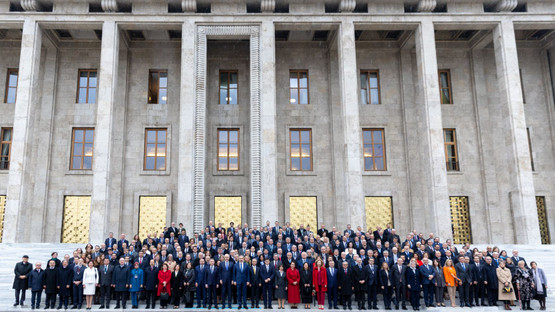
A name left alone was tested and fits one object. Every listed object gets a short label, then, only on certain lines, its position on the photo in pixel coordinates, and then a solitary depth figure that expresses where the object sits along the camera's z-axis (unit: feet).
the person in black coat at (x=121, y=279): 40.24
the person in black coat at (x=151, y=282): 40.42
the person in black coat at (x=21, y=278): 40.83
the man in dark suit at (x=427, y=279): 40.63
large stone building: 69.36
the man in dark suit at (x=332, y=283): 40.88
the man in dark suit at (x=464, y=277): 41.52
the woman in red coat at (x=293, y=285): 40.42
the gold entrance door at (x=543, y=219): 80.18
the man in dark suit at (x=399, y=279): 40.78
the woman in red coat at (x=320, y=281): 40.64
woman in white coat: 39.73
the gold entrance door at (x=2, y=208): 75.87
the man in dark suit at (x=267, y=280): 40.81
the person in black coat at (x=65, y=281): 40.27
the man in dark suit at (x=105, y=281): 40.40
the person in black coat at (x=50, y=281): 40.14
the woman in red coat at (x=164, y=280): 40.19
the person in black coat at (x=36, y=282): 40.19
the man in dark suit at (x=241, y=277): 40.91
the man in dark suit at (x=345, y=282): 40.52
